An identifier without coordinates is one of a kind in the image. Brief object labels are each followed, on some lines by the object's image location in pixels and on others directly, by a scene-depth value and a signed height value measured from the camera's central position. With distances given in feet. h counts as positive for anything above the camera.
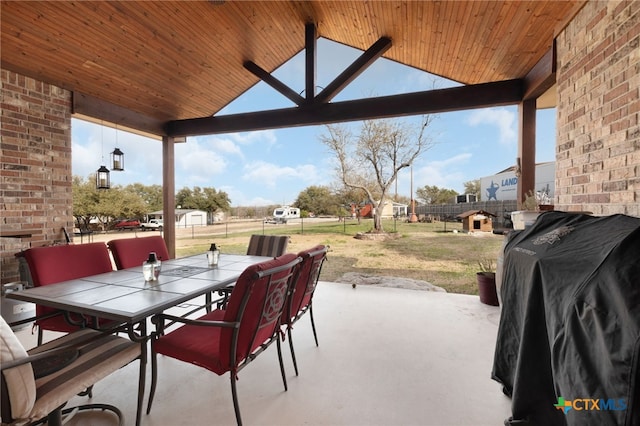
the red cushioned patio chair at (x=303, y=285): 6.82 -2.01
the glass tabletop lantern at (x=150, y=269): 6.98 -1.49
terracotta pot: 11.84 -3.43
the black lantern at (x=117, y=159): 13.37 +2.41
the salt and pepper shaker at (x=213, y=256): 8.97 -1.49
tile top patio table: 5.09 -1.77
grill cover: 2.44 -1.22
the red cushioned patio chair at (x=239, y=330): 4.94 -2.31
